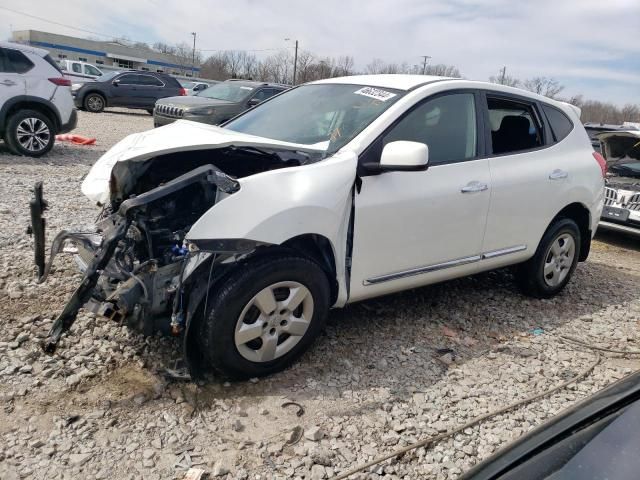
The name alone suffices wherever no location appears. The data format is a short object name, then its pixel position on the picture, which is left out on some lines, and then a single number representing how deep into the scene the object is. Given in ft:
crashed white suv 8.99
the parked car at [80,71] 75.66
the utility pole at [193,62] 226.17
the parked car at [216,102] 38.68
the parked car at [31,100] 28.71
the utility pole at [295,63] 185.82
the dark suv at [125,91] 61.36
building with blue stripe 202.08
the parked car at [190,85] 88.63
